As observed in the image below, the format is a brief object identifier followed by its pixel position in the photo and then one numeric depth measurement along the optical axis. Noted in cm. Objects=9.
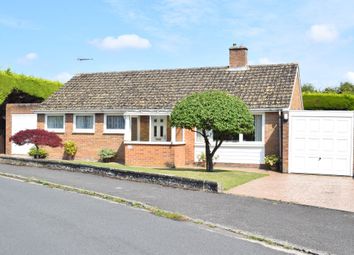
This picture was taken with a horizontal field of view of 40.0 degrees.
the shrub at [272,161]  2192
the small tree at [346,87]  5503
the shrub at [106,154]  2583
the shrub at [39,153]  2695
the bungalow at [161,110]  2289
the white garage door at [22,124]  3030
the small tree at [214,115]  1817
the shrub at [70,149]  2734
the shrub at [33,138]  2359
